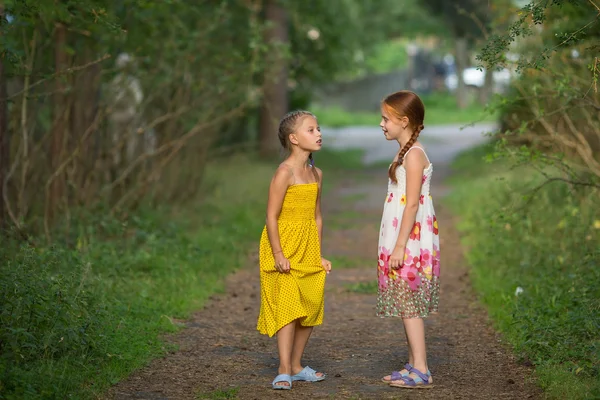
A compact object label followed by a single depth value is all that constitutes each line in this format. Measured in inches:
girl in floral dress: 453.4
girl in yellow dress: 458.0
